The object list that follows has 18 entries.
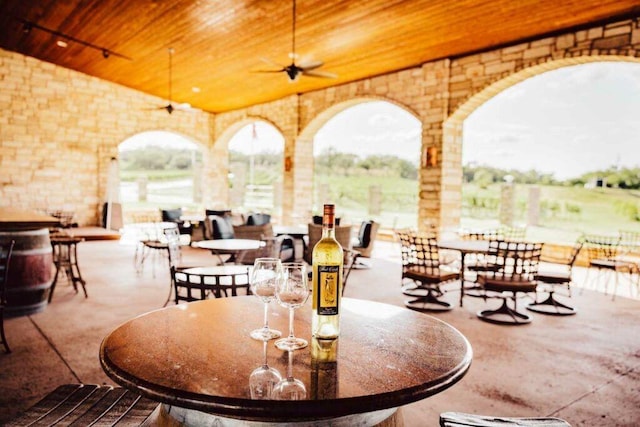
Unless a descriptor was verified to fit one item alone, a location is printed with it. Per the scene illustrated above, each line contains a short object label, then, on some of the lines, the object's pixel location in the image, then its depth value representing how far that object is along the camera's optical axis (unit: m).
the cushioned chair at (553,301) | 4.86
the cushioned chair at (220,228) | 6.94
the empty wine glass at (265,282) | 1.29
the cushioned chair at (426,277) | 4.74
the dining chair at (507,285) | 4.43
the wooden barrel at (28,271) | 4.10
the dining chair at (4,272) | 3.20
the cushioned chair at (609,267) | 5.79
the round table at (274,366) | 0.94
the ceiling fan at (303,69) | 5.57
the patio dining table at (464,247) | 4.83
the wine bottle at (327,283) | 1.28
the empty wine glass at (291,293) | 1.25
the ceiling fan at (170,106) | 8.40
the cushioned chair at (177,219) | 9.65
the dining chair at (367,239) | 7.30
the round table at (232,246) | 4.64
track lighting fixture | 8.12
